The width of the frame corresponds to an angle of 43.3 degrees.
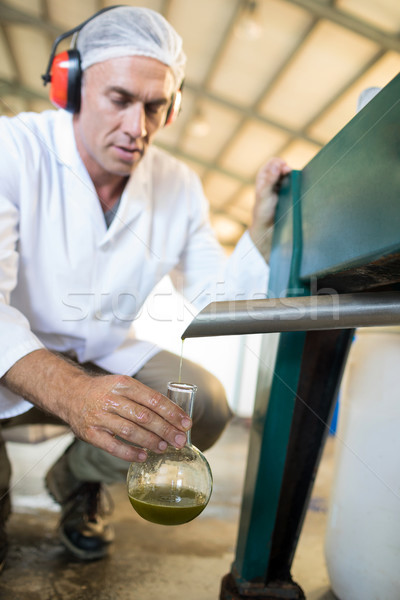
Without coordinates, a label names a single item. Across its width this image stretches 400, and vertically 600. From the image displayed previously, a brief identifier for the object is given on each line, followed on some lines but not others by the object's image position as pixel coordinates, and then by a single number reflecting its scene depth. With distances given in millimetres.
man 1062
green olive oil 605
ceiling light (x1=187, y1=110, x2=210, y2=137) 4852
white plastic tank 785
